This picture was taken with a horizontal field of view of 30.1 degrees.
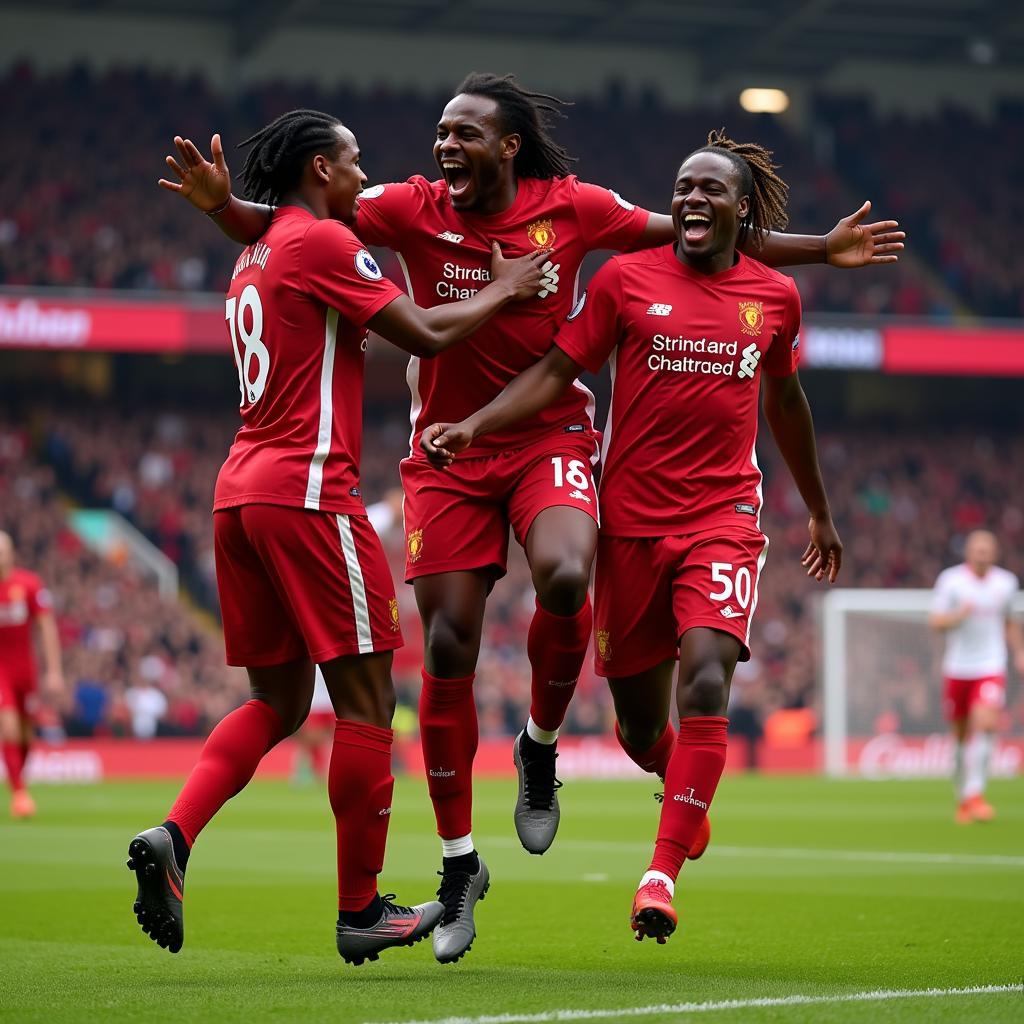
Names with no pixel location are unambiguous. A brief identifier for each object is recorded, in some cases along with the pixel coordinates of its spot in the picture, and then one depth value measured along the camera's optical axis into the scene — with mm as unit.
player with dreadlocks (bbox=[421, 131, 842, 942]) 6098
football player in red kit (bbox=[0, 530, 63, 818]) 14859
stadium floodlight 34750
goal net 23656
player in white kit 15203
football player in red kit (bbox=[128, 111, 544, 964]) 5680
